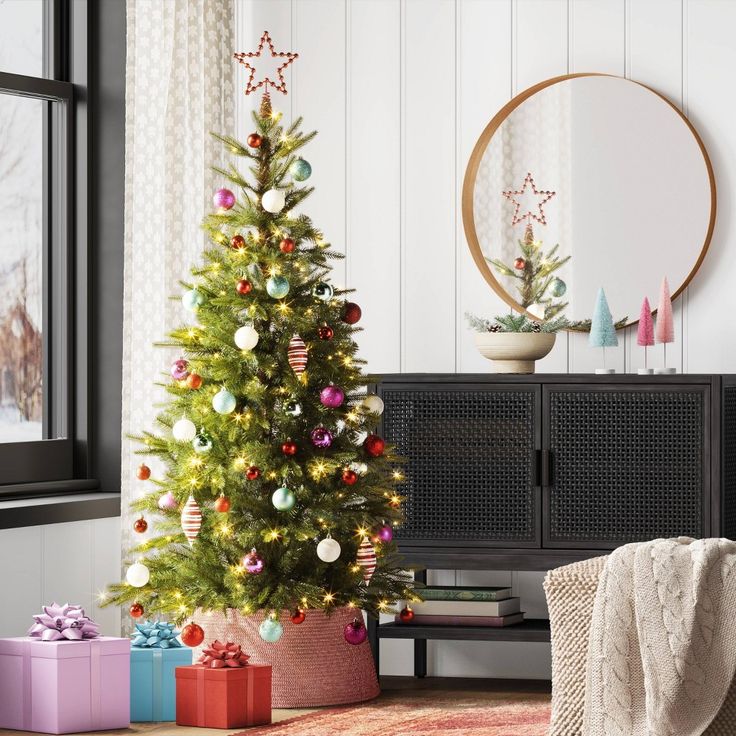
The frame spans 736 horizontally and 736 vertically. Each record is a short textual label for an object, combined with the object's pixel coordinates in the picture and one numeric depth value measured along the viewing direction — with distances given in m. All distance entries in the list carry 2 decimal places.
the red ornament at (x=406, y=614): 6.27
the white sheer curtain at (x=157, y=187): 6.64
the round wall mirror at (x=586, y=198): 6.67
